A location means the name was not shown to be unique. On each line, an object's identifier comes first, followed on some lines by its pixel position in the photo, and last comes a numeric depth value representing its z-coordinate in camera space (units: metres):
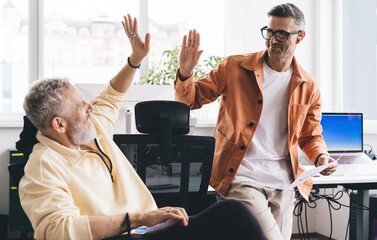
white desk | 2.59
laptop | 3.09
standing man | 2.00
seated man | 1.42
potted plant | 3.99
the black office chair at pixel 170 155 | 1.73
